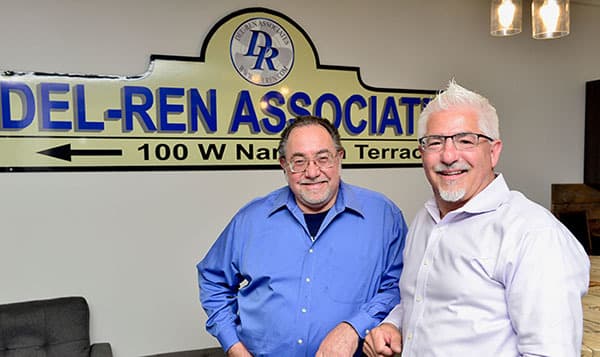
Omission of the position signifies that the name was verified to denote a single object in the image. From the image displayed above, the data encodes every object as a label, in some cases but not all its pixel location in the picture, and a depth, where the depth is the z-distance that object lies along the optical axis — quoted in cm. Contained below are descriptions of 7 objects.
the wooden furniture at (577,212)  376
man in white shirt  100
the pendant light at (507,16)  221
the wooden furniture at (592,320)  133
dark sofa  232
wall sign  251
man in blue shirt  153
